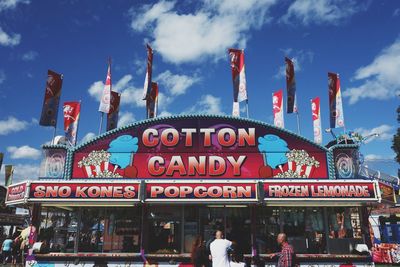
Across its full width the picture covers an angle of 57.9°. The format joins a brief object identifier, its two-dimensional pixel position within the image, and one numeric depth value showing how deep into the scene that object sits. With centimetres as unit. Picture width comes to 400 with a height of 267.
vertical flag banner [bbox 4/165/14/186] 3172
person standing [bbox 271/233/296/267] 773
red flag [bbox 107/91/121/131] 2033
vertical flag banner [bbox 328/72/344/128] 1747
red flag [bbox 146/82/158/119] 2038
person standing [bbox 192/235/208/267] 890
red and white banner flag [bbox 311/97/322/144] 2127
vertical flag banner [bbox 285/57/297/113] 1827
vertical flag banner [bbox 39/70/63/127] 1703
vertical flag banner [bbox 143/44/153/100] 1798
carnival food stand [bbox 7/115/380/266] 1356
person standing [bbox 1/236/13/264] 1786
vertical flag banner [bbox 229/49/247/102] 1786
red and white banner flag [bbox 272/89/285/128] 1953
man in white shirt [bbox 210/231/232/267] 853
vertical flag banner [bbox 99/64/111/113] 1856
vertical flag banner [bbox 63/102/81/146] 1891
